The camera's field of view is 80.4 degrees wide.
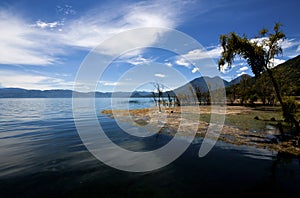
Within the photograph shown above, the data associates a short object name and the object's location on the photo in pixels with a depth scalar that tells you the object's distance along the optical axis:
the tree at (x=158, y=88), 65.52
